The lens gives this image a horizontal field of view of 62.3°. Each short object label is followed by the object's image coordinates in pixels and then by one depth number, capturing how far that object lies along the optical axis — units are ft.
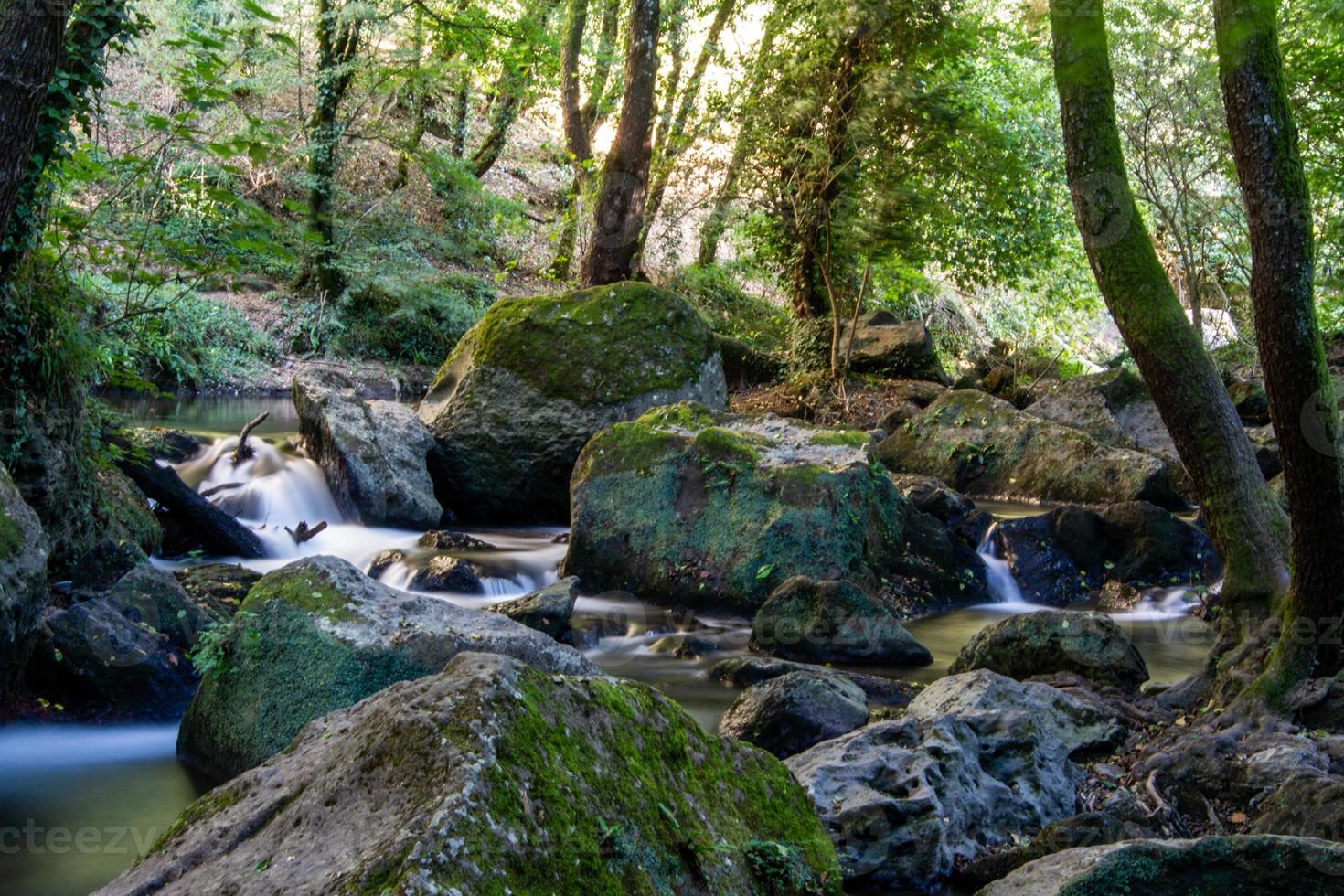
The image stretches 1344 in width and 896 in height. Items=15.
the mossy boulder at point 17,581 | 16.28
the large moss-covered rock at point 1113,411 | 48.03
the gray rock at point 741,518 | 27.66
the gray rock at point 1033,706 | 17.11
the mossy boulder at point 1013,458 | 40.19
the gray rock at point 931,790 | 13.10
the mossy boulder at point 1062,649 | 20.83
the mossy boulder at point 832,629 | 23.66
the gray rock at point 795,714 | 17.48
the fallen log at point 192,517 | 29.30
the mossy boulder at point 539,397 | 36.99
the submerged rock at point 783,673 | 21.07
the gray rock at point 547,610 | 23.89
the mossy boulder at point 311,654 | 15.24
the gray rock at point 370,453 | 34.71
